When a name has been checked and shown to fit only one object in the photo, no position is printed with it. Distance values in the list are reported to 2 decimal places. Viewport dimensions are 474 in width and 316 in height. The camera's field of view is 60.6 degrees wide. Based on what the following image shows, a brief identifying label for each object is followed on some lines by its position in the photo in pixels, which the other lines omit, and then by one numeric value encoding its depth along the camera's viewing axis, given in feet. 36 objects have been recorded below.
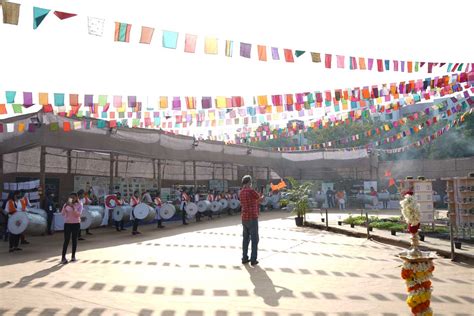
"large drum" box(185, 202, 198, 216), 61.11
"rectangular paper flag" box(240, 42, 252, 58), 33.66
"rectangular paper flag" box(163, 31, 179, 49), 30.22
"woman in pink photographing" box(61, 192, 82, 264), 29.96
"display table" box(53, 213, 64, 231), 49.06
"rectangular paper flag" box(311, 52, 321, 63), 36.37
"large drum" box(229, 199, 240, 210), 77.15
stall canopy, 48.60
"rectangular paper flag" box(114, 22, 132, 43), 29.22
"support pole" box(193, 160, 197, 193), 74.54
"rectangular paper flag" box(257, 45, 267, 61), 34.19
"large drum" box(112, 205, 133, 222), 51.98
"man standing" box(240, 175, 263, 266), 27.55
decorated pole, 13.00
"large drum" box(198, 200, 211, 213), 65.20
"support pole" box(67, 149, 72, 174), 57.72
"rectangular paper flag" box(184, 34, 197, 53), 31.01
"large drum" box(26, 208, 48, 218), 42.80
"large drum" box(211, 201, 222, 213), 69.05
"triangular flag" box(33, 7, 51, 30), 25.61
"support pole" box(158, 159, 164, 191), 65.51
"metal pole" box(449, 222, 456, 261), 27.61
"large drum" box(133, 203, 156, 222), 48.74
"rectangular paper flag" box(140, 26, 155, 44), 29.73
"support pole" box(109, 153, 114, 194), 57.44
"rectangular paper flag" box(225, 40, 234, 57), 32.99
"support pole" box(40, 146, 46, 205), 47.64
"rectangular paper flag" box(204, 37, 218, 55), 31.94
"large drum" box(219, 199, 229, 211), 73.38
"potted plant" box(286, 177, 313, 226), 56.13
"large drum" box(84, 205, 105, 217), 46.93
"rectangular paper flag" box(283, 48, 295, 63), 35.12
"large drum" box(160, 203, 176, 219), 56.80
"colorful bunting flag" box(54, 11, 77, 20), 26.21
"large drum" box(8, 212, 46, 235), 36.01
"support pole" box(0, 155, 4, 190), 52.66
